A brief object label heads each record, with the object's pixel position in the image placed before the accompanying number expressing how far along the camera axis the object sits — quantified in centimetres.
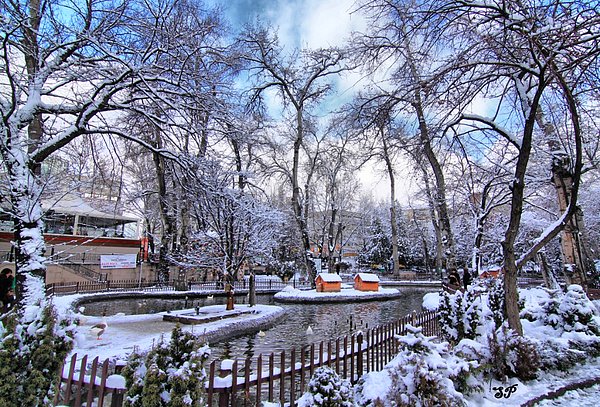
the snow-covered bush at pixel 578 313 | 660
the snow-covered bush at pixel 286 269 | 3681
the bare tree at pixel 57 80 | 643
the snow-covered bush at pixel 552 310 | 693
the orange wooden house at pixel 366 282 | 2391
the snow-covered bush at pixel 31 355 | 307
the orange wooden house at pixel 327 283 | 2267
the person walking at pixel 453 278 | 1392
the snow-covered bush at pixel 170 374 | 257
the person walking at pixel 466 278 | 1617
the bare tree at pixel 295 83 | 2255
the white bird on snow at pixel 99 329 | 912
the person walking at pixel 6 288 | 1030
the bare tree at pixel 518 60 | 330
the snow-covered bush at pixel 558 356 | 543
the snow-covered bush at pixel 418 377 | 335
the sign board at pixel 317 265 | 2550
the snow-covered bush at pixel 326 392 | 304
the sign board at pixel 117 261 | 2227
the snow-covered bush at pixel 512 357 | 496
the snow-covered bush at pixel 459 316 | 593
